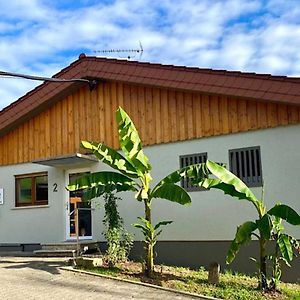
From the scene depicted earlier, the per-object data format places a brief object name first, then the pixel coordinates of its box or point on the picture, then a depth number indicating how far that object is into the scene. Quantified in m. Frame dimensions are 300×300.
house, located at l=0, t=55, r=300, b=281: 11.77
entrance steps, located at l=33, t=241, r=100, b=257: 13.77
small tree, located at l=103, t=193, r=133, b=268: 12.11
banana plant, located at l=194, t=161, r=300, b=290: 9.51
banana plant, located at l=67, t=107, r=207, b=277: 10.84
